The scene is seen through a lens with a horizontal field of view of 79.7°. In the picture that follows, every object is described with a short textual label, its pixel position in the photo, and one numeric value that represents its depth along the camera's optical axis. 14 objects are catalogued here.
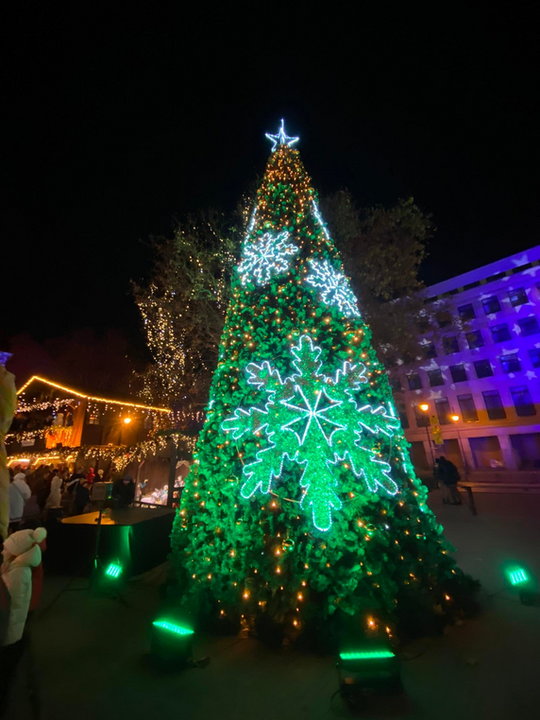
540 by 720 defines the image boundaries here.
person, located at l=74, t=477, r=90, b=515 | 9.73
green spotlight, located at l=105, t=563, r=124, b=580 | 5.03
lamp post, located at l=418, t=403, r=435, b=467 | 24.92
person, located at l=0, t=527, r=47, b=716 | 3.22
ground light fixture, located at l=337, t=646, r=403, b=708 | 2.52
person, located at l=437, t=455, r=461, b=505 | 10.32
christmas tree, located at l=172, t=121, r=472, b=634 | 3.44
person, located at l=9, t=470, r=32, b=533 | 7.21
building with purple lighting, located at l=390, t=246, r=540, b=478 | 22.95
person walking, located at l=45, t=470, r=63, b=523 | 10.27
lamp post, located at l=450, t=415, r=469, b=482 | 24.36
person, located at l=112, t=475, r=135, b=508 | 9.81
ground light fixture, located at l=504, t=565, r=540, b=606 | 3.94
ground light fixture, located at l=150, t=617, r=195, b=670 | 3.03
